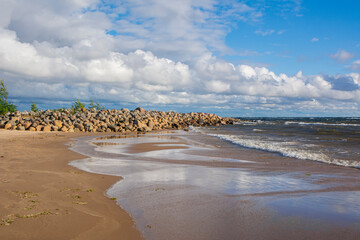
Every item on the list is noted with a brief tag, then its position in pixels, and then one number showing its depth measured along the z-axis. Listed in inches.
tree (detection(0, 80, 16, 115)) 1752.0
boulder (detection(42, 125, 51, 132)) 1148.5
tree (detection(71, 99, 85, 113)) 1899.7
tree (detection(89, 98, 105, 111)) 2156.5
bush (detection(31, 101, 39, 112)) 1922.7
